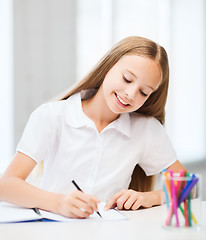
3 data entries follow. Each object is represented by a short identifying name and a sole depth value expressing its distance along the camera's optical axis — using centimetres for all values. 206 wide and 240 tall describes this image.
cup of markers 121
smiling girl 156
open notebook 132
